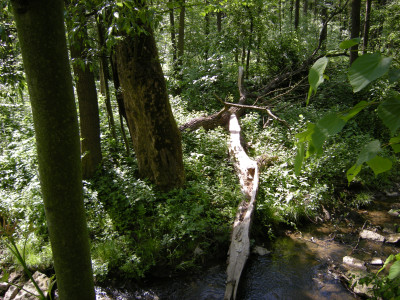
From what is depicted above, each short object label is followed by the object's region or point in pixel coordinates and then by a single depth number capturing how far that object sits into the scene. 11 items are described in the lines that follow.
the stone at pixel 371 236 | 5.31
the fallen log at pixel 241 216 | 4.11
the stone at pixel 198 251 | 4.65
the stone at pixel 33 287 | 3.79
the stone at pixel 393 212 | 6.07
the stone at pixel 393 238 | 5.17
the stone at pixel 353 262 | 4.59
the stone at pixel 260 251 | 4.93
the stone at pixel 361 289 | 3.81
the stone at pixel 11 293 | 3.80
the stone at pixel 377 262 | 4.65
